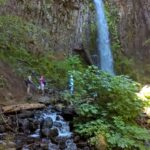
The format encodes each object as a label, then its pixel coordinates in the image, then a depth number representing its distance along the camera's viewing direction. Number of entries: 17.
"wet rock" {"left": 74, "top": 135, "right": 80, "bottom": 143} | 5.62
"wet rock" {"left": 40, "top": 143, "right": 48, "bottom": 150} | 5.24
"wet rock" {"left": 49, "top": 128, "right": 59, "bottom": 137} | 5.78
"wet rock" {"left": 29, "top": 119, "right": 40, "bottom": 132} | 5.98
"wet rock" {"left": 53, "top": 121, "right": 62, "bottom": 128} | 6.19
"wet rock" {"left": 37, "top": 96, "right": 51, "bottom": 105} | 7.56
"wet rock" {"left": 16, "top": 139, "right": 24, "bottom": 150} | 5.16
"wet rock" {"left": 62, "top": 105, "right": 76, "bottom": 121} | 6.33
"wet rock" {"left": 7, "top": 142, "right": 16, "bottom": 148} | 5.13
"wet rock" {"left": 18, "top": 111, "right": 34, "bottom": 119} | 6.33
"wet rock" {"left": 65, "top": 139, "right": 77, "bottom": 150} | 5.37
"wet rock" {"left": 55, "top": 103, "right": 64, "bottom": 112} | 6.90
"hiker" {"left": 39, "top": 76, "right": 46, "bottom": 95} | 8.84
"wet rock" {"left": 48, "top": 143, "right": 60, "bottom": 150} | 5.26
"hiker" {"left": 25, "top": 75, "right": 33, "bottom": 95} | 8.56
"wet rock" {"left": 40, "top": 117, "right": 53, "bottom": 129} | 5.98
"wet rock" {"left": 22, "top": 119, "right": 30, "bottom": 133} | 5.92
